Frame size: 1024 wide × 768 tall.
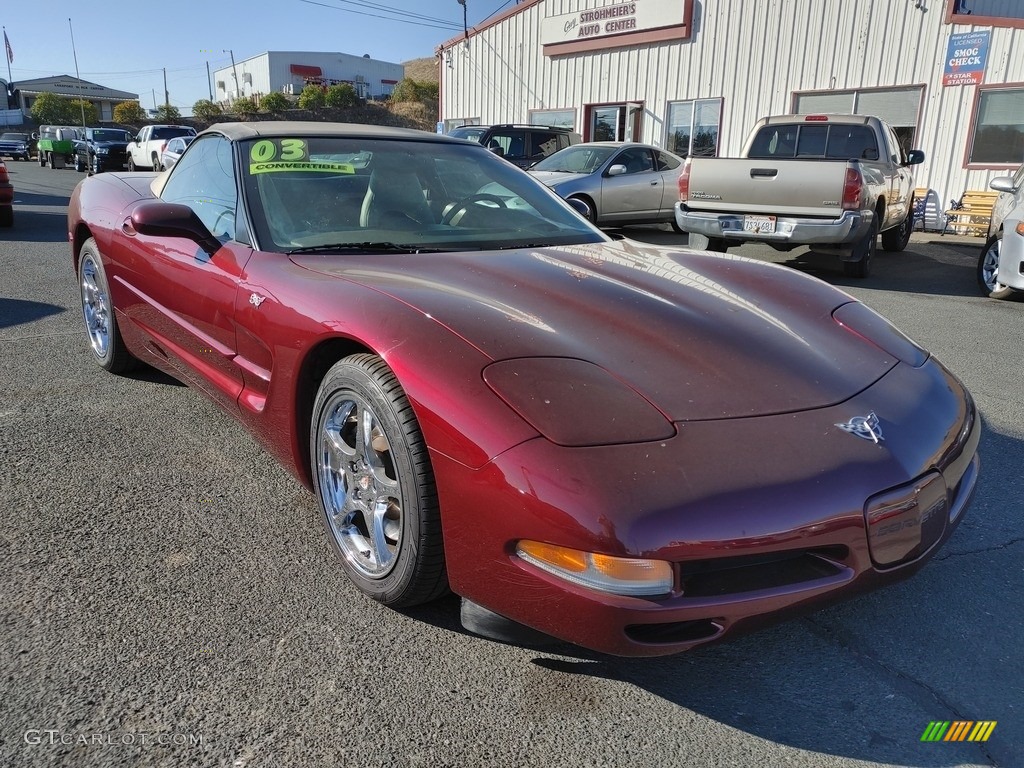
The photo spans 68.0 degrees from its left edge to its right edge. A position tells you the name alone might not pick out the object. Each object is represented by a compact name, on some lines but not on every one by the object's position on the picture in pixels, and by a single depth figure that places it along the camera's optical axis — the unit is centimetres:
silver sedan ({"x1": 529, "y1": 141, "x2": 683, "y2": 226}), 1113
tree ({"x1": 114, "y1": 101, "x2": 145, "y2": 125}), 5428
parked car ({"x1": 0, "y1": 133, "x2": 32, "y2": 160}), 3669
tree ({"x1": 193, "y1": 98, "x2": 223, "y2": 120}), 5405
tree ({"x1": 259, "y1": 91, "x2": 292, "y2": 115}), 5409
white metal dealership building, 1245
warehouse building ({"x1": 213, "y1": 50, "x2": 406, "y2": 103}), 7662
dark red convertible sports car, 162
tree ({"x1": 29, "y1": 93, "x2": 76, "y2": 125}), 5281
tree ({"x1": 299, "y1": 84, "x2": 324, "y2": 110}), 5434
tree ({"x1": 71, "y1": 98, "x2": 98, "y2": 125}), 5469
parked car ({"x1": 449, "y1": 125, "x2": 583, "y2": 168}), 1365
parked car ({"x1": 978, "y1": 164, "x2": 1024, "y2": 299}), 667
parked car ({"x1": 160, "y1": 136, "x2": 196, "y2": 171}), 1886
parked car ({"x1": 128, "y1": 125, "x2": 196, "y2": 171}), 2308
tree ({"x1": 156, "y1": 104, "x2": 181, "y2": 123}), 5214
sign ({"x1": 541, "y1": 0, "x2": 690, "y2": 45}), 1587
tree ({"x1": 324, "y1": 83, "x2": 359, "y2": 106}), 5428
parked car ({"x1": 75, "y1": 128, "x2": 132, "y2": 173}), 2530
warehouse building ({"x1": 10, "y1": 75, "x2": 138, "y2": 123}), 6881
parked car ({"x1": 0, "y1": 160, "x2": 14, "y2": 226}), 1076
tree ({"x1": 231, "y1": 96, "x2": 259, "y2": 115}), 5455
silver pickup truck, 731
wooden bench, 1238
